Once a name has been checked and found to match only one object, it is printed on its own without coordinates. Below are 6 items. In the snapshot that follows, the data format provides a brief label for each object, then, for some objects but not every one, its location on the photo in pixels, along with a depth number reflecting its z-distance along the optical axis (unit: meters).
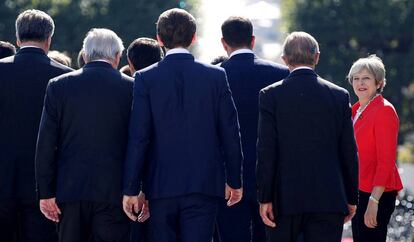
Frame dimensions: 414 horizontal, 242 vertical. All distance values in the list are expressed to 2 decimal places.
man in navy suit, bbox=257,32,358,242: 14.63
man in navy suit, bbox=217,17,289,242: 16.69
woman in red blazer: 16.72
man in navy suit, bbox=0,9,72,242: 15.73
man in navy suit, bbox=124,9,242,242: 14.57
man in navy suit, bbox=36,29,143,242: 14.88
